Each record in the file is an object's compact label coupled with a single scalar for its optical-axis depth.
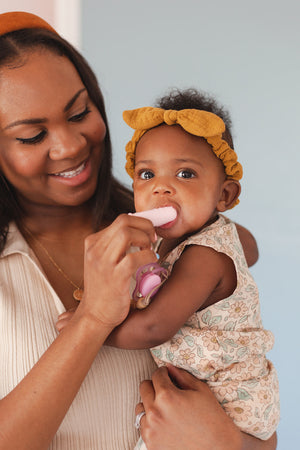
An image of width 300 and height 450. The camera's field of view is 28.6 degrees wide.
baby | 1.23
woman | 1.13
